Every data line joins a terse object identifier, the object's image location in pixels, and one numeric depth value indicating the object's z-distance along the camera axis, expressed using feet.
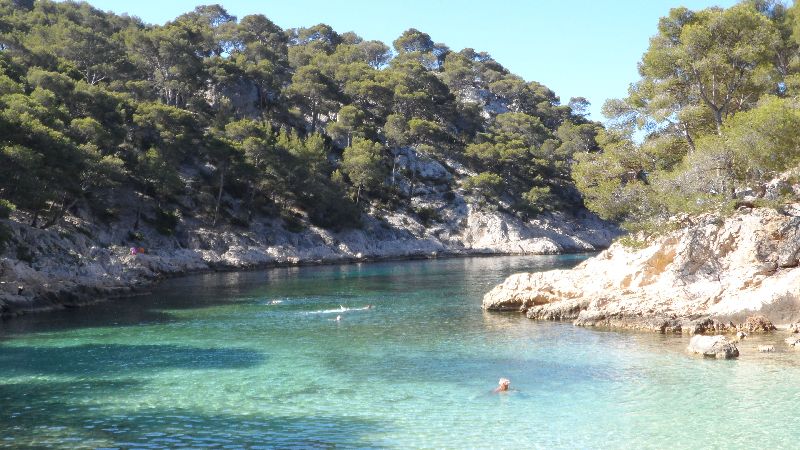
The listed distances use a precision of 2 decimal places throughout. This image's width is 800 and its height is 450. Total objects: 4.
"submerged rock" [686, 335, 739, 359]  59.52
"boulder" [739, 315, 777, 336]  71.82
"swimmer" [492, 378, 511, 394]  50.96
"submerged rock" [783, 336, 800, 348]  62.80
